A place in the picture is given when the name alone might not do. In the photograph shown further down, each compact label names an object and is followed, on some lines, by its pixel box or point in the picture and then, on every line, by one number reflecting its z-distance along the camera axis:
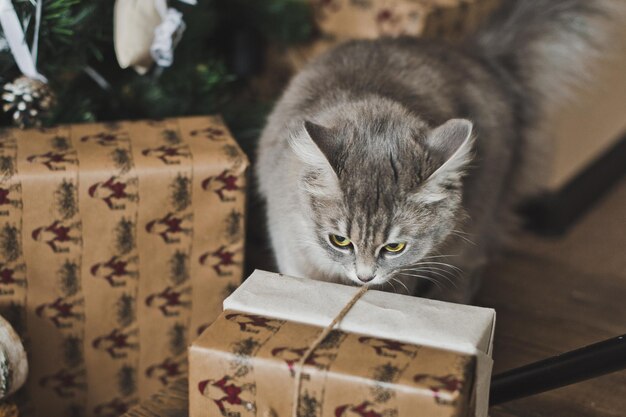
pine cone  1.28
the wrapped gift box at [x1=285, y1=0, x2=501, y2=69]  1.69
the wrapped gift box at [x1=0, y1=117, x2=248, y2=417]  1.15
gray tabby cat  1.05
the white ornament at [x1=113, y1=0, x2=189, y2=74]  1.32
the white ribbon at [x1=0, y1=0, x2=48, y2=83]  1.23
